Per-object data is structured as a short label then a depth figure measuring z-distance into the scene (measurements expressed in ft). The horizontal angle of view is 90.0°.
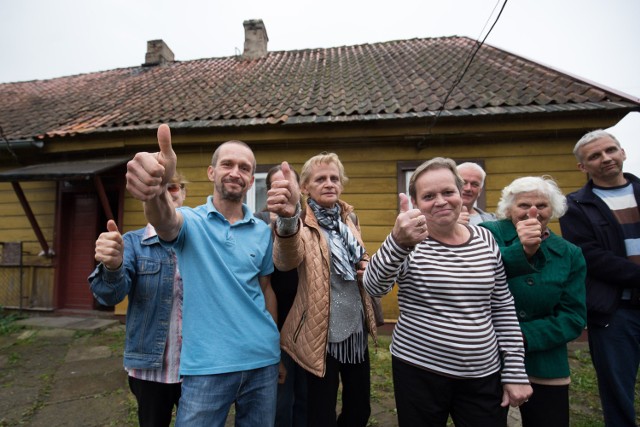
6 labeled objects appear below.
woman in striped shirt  4.62
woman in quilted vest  4.93
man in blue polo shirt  4.38
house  15.34
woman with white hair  4.87
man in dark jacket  6.23
